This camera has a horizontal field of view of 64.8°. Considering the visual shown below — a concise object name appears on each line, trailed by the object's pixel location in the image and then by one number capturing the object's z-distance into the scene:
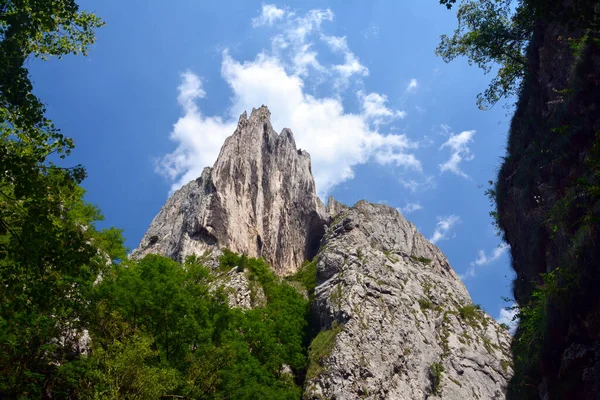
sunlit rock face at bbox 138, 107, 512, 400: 39.06
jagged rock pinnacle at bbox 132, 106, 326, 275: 64.94
